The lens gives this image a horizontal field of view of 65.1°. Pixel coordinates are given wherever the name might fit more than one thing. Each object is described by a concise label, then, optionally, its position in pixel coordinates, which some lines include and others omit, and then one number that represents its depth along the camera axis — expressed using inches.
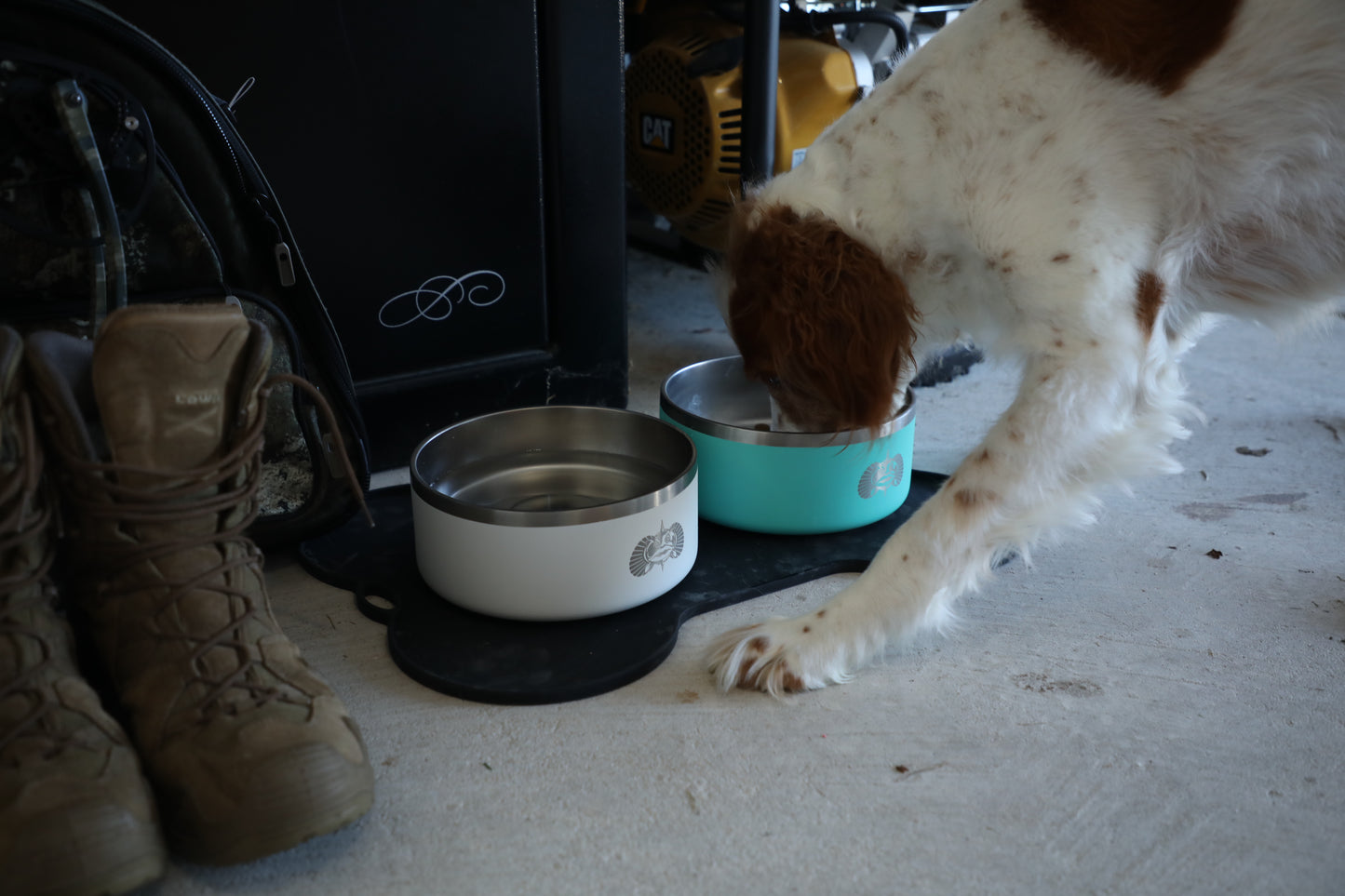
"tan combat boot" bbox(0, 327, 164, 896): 32.6
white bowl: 49.5
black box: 60.4
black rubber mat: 48.2
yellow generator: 94.7
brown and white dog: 48.8
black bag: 45.1
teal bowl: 59.5
